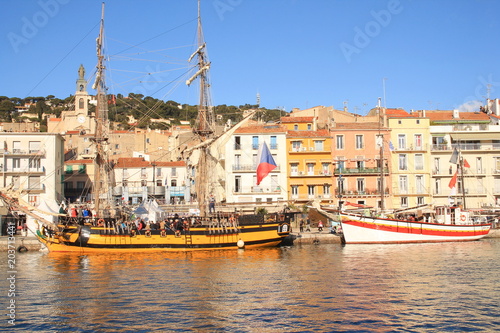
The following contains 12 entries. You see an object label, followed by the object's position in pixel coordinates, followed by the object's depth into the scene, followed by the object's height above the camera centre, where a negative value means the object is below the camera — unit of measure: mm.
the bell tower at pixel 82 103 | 120250 +24097
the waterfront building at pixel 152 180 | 71375 +3822
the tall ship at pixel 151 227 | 43531 -1624
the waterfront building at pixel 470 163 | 61438 +4173
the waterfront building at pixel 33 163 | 59844 +5289
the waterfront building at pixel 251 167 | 60094 +4272
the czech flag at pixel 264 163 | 45031 +3472
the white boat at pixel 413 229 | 47531 -2433
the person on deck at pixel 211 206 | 48419 +10
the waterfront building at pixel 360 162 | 60844 +4571
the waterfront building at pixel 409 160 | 61438 +4652
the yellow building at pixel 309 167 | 60688 +4137
